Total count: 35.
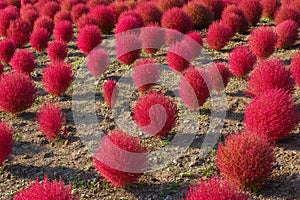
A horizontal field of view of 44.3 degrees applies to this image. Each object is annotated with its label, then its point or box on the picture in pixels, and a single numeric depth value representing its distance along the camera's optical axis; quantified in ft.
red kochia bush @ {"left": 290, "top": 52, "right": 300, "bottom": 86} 16.30
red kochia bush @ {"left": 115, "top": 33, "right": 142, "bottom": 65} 21.07
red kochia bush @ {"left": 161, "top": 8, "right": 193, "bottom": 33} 24.73
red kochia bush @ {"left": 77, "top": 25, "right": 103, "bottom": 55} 22.59
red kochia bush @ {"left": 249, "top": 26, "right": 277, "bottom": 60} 19.65
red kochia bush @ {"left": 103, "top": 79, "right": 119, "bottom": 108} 16.84
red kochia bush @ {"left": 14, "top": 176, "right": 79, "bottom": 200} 9.06
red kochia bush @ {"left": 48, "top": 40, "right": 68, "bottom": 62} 21.35
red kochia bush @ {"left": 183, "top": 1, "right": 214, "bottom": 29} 27.37
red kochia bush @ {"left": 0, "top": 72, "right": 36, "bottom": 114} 15.55
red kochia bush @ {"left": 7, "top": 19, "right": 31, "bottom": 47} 26.05
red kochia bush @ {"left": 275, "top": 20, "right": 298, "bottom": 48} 21.56
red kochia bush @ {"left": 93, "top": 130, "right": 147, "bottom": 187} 11.02
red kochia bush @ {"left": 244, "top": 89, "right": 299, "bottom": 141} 12.19
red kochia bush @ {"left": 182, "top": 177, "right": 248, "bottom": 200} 8.78
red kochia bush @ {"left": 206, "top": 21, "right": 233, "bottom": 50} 22.00
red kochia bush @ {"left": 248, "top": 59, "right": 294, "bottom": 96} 14.71
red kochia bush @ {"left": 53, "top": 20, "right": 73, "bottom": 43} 25.36
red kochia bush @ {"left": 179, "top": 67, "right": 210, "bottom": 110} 15.33
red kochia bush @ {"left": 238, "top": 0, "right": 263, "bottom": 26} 26.94
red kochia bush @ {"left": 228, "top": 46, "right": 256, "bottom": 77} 17.90
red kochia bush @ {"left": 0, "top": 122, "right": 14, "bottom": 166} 12.46
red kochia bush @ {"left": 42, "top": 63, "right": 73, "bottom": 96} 17.21
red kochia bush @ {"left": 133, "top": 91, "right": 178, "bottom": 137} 13.55
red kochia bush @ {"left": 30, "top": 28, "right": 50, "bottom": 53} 24.11
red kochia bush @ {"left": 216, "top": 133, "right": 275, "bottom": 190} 10.41
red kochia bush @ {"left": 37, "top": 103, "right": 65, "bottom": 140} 14.15
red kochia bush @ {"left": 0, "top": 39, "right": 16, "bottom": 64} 22.02
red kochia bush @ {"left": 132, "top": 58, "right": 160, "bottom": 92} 17.76
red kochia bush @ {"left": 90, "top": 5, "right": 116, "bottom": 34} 27.78
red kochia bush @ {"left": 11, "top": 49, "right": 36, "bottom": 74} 19.75
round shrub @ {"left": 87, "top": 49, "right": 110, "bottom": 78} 20.02
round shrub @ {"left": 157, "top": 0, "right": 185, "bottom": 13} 29.96
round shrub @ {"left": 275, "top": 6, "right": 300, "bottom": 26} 24.58
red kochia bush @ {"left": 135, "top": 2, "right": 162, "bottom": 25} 27.71
